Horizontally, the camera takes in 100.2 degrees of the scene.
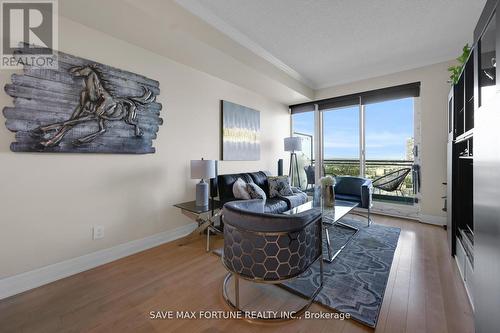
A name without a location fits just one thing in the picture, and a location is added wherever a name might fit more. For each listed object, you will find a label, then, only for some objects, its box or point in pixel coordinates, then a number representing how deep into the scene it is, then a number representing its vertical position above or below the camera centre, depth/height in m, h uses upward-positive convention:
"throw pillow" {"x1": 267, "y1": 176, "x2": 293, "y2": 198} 3.64 -0.38
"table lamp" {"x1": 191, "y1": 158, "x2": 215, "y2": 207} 2.72 -0.11
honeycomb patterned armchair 1.44 -0.57
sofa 3.17 -0.50
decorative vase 3.00 -0.45
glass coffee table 2.41 -0.62
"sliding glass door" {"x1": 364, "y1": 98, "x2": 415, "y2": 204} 4.00 +0.39
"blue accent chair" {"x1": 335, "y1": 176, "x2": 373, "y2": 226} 3.46 -0.44
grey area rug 1.60 -1.06
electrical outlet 2.21 -0.71
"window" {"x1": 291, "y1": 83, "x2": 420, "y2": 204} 4.00 +0.61
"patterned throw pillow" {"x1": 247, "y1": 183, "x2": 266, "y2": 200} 3.16 -0.41
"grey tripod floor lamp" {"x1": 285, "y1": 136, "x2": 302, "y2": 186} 4.70 +0.48
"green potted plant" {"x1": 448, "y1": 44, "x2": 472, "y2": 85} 2.07 +1.07
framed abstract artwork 3.69 +0.63
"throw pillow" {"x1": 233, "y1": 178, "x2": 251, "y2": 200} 3.17 -0.38
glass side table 2.63 -0.65
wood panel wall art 1.81 +0.57
